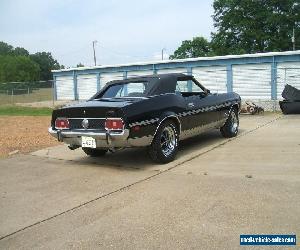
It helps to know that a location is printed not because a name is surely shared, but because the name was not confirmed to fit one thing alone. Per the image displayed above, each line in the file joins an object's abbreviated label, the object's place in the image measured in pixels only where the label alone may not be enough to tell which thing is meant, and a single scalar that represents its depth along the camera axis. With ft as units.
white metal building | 63.77
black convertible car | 22.06
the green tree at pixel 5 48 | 497.05
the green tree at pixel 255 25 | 178.40
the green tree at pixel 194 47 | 256.52
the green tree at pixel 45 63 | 391.45
